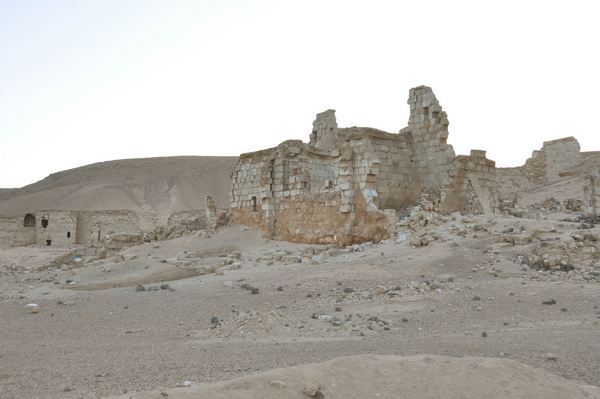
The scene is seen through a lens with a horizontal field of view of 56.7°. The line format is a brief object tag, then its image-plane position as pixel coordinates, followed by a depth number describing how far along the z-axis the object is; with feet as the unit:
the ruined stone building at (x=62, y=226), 112.78
